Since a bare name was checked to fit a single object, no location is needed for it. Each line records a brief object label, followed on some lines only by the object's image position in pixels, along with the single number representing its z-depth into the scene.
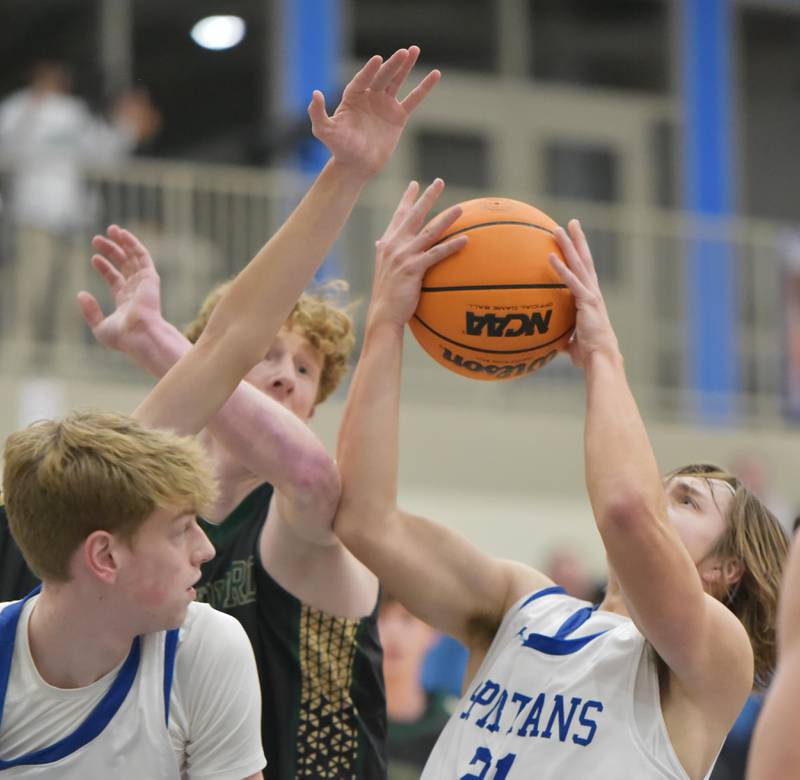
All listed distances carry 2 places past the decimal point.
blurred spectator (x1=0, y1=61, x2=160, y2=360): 20.53
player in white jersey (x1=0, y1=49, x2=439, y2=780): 5.82
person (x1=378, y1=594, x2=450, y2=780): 12.97
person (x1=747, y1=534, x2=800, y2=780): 4.09
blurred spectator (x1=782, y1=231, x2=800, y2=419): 23.88
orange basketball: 6.87
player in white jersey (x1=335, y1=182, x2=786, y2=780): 6.16
